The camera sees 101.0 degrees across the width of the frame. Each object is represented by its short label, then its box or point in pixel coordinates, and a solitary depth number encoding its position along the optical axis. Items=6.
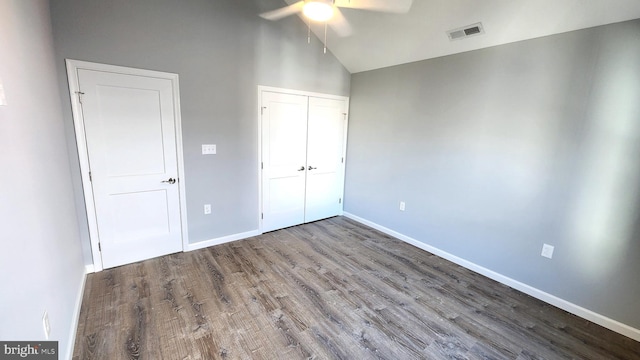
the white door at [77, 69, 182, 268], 2.51
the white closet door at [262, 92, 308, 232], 3.58
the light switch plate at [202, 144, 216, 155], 3.11
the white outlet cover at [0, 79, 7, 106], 1.09
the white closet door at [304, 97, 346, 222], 4.04
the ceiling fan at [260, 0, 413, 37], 2.68
